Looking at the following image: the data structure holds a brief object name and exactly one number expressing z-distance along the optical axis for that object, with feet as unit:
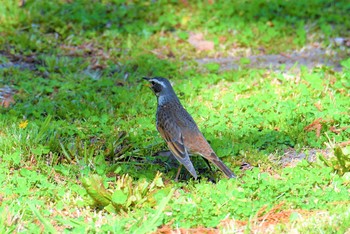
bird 46.39
